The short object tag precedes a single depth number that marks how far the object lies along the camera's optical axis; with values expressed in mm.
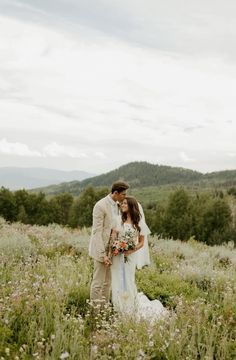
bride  7918
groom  7613
